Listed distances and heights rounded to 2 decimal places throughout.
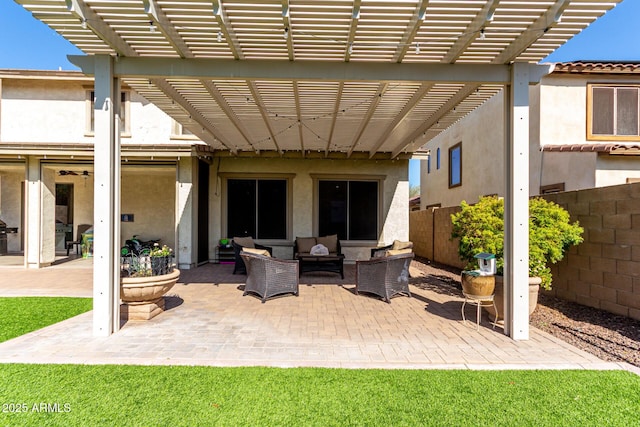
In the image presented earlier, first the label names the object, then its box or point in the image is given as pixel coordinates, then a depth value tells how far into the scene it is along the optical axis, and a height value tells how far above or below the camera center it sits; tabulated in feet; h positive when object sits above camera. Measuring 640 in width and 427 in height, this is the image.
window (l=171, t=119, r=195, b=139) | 34.45 +8.06
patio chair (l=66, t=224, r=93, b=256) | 40.19 -2.35
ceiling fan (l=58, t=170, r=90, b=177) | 35.83 +4.10
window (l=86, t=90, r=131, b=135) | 34.63 +10.02
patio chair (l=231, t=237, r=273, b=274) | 27.43 -2.89
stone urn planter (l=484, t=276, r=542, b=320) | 14.65 -3.47
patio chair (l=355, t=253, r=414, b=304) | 19.56 -3.74
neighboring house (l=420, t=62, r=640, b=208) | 25.91 +7.89
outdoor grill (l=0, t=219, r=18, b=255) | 39.88 -3.09
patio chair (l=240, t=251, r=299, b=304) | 19.44 -3.72
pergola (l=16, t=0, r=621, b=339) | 11.18 +6.32
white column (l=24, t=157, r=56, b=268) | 29.99 -0.26
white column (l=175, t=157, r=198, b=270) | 30.53 -0.21
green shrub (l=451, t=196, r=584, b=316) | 15.89 -1.03
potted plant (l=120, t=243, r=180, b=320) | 14.84 -3.08
